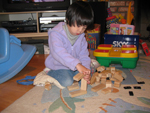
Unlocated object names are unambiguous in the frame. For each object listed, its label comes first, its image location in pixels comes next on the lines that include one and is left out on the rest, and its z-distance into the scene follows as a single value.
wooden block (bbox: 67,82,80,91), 1.06
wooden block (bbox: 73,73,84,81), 0.91
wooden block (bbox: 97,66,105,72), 1.30
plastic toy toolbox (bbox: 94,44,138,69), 1.41
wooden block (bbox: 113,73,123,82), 1.14
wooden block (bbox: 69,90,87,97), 0.96
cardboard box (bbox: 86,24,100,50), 2.23
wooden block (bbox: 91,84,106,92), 1.02
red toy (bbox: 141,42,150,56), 1.88
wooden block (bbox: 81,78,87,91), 1.01
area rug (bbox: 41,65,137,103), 0.95
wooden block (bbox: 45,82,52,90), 1.06
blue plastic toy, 1.26
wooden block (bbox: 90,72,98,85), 1.14
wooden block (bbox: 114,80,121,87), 1.08
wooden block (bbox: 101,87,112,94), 0.99
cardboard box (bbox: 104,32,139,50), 1.72
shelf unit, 2.26
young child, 0.97
